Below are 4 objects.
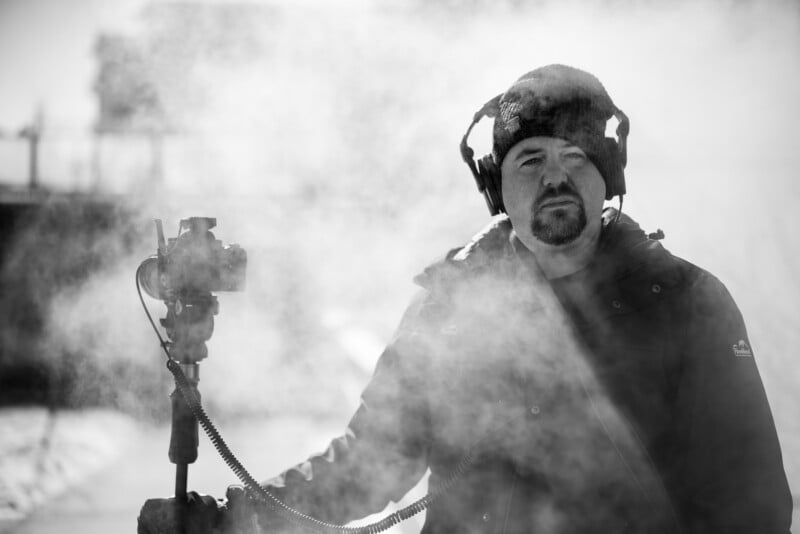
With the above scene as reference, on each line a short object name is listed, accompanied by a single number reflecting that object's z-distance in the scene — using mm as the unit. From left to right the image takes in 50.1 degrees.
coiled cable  2367
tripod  2357
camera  2367
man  2133
